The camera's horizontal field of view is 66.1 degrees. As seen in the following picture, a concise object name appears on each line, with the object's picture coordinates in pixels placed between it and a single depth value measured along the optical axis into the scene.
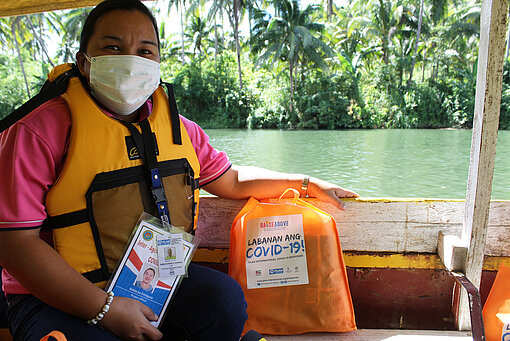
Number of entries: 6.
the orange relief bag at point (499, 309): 1.42
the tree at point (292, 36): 25.75
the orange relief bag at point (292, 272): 1.51
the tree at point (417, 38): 25.83
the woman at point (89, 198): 0.97
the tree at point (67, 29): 31.20
